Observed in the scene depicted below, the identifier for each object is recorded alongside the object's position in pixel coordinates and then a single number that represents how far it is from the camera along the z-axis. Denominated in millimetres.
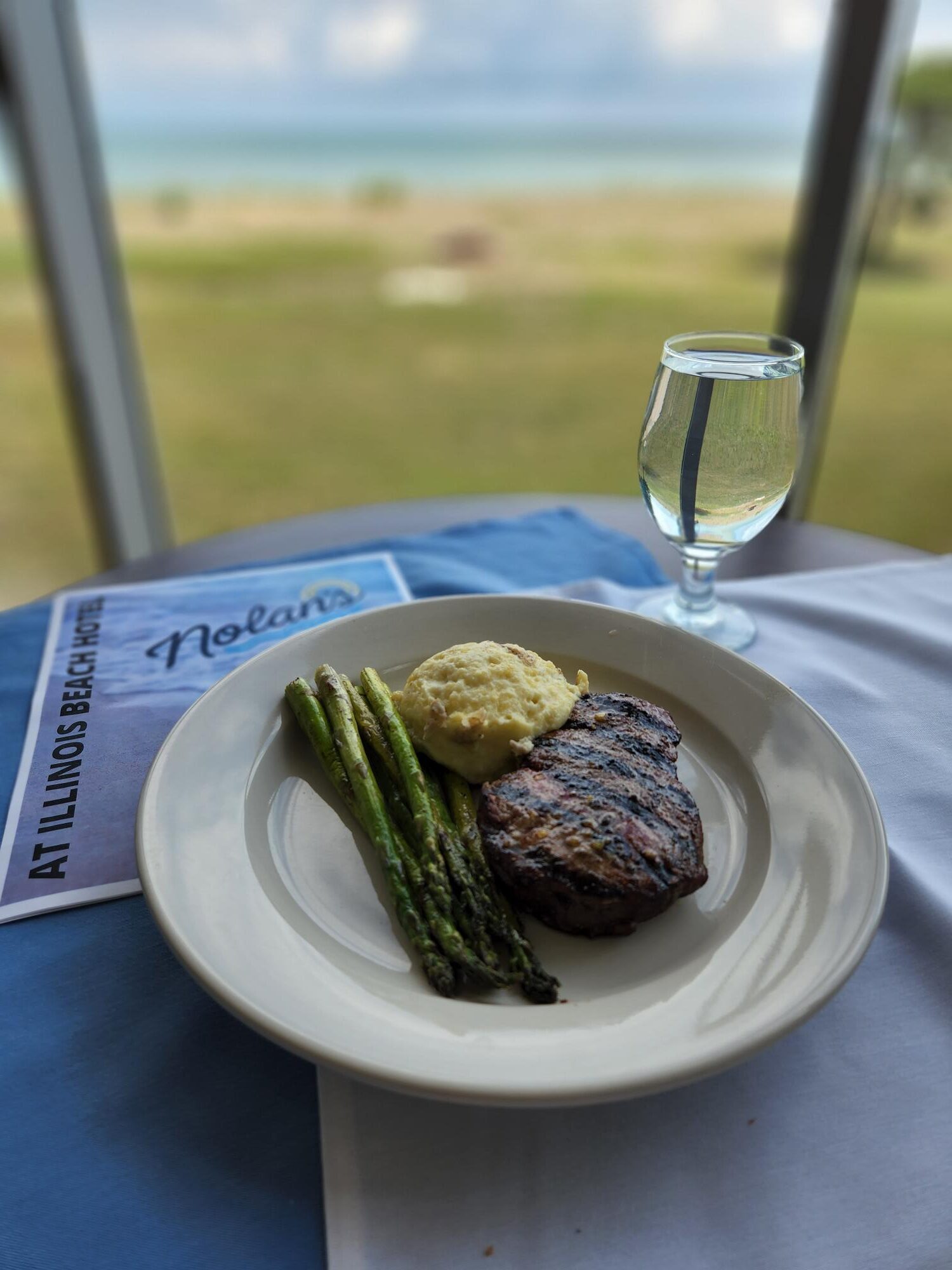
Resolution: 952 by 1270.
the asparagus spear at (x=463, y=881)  275
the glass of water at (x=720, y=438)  390
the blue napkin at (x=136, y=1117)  226
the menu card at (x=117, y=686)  325
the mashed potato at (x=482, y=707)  338
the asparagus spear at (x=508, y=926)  264
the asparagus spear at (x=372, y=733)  344
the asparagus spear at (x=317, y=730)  335
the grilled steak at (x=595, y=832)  274
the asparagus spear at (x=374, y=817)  271
